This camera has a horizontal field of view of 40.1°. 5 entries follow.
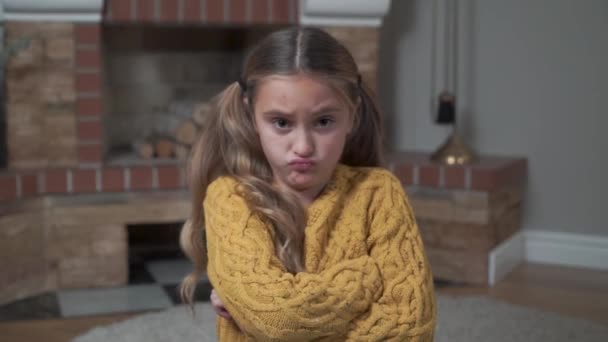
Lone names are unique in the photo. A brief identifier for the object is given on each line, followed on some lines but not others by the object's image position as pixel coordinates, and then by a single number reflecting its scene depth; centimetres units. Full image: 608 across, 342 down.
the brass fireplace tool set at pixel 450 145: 267
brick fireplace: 239
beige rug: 204
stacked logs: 273
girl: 107
